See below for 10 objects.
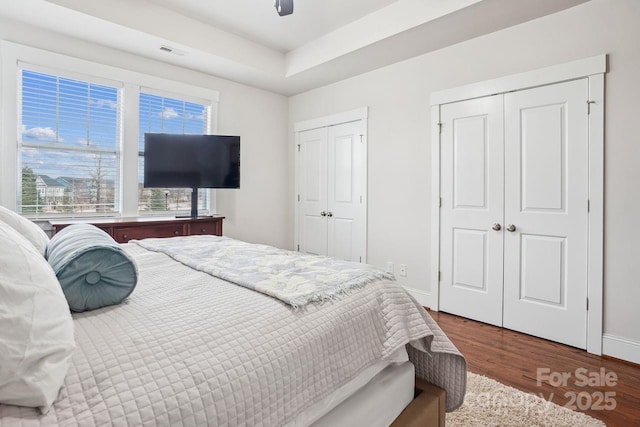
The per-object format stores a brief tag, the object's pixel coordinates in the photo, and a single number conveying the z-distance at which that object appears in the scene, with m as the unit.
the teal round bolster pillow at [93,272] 0.96
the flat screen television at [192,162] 3.46
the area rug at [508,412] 1.66
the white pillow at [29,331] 0.57
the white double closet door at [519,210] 2.55
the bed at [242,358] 0.66
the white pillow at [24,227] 1.19
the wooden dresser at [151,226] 2.95
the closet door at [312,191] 4.47
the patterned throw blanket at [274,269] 1.19
